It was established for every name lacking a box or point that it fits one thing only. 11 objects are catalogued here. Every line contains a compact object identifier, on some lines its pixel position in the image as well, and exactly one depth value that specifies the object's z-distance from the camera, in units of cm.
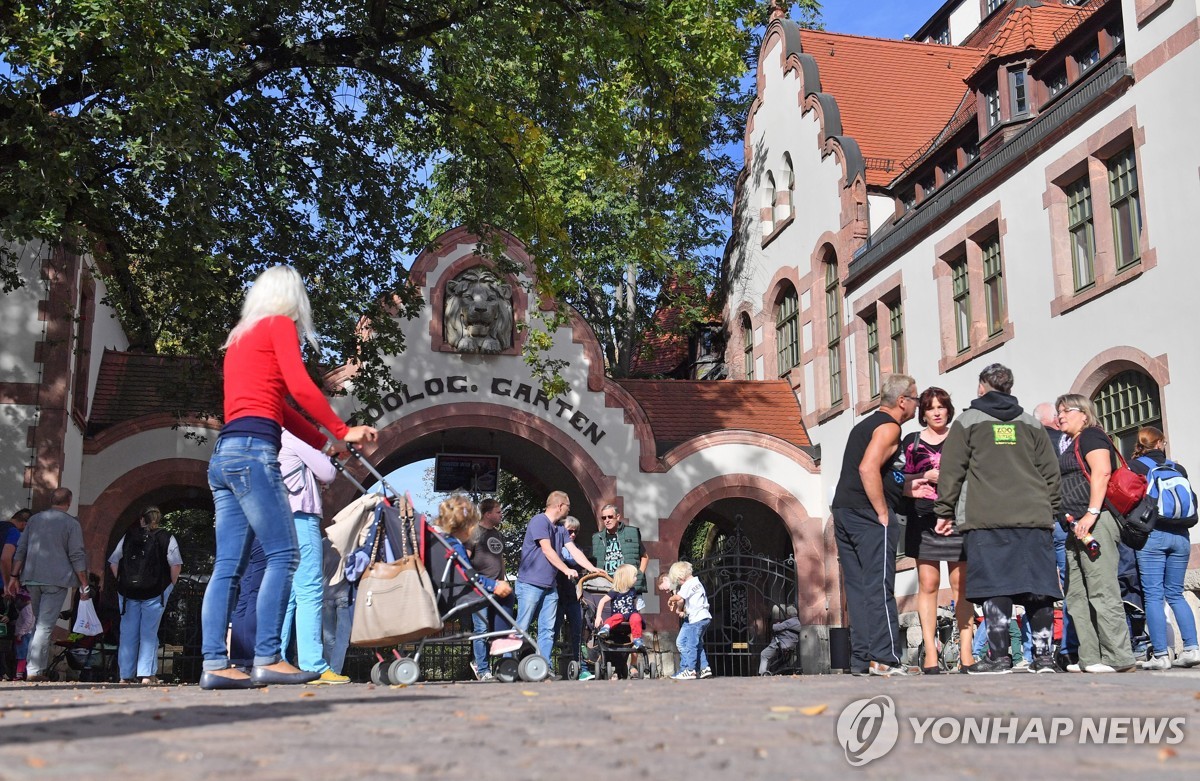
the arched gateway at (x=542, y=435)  2048
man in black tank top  858
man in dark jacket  847
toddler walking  1448
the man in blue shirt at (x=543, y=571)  1159
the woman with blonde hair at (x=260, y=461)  678
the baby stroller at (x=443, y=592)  916
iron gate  2133
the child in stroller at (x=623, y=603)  1502
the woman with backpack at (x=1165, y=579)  976
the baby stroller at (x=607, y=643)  1499
